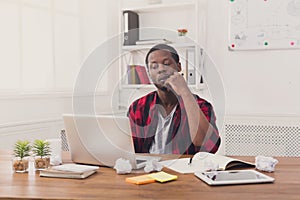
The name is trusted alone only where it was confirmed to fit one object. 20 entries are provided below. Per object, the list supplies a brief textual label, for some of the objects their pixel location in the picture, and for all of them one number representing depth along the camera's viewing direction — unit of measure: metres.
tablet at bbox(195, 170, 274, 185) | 1.32
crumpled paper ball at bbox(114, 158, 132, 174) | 1.46
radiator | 3.33
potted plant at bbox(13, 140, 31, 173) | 1.52
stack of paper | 1.41
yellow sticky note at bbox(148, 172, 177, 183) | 1.36
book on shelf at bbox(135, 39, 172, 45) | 3.45
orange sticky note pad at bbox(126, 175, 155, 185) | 1.34
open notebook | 1.55
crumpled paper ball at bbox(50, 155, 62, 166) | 1.63
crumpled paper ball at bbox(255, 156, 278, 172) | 1.51
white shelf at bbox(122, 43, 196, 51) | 3.44
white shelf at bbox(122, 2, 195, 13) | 3.48
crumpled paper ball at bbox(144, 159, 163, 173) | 1.50
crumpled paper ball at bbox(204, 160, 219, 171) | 1.54
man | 1.78
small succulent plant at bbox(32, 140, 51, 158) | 1.55
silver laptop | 1.48
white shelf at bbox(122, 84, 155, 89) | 1.96
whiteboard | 3.28
